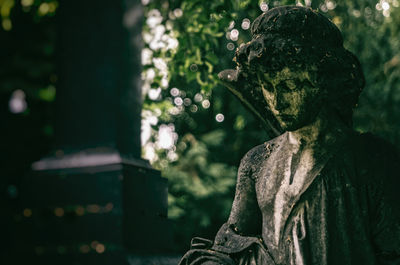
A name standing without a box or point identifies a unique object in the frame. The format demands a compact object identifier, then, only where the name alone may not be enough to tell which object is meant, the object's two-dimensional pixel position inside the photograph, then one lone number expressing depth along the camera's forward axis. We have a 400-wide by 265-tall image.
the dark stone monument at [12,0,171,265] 2.29
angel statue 2.46
